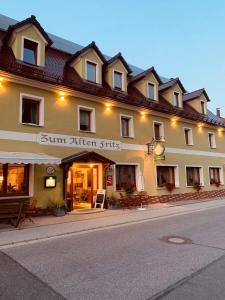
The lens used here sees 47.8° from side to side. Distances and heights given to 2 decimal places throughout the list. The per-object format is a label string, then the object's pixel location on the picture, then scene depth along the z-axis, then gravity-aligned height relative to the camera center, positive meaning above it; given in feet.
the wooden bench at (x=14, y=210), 32.94 -3.56
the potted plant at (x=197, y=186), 67.62 -1.74
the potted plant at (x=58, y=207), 41.39 -4.04
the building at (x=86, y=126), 41.06 +11.31
